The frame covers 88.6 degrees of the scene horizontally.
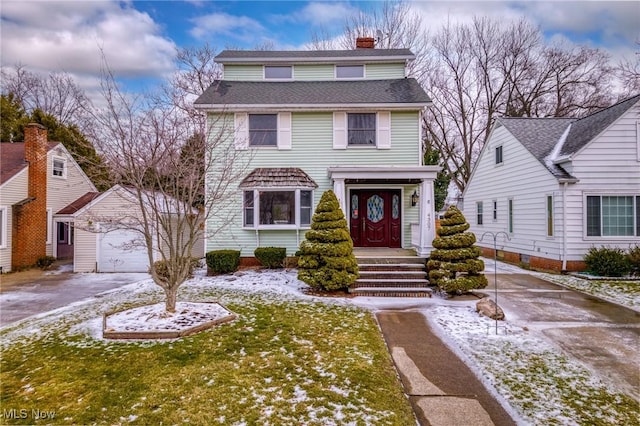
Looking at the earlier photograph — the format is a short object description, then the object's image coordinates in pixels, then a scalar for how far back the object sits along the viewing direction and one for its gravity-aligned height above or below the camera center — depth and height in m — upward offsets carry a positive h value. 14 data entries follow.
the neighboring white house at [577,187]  11.09 +1.19
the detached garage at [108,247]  13.34 -1.07
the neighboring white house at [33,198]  13.73 +1.03
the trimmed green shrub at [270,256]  11.51 -1.24
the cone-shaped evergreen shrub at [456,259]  8.35 -0.99
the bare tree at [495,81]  22.42 +9.99
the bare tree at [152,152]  6.59 +1.54
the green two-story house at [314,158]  11.90 +2.35
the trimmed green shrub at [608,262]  10.45 -1.36
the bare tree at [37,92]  23.23 +9.37
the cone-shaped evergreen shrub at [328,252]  8.68 -0.86
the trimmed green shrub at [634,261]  10.43 -1.29
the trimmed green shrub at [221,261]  11.32 -1.40
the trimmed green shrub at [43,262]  14.20 -1.79
